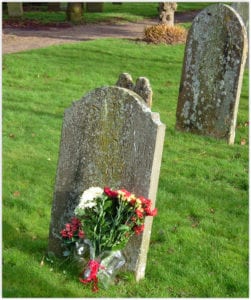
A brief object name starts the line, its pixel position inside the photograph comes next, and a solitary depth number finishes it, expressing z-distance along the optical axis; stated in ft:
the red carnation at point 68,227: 18.78
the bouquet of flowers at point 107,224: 17.53
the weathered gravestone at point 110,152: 17.92
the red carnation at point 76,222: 18.80
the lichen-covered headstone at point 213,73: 32.83
